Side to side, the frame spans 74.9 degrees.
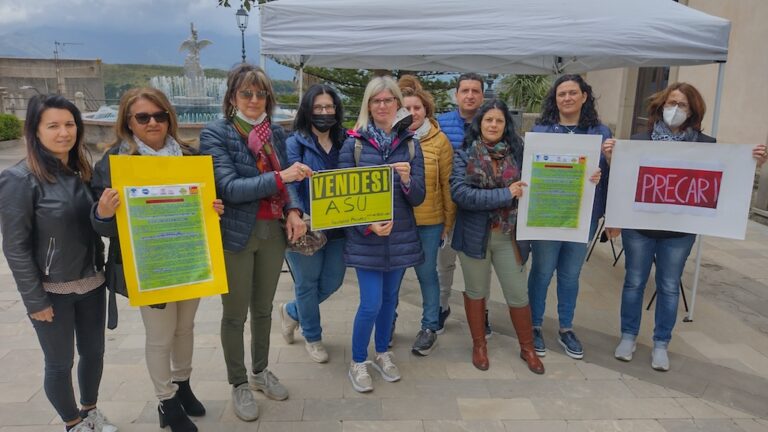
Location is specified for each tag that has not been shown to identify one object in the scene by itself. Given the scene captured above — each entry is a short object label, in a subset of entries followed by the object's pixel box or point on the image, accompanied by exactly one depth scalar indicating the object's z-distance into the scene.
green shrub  14.47
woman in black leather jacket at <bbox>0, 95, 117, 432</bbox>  2.16
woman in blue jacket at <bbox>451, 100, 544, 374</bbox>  3.21
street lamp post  14.69
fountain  13.02
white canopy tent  4.00
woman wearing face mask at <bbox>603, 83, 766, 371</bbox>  3.41
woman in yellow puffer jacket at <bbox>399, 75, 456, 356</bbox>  3.45
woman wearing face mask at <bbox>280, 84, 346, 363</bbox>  3.05
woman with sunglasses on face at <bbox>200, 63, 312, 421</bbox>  2.58
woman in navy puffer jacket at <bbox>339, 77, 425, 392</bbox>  2.99
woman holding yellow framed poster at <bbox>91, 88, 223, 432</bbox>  2.29
